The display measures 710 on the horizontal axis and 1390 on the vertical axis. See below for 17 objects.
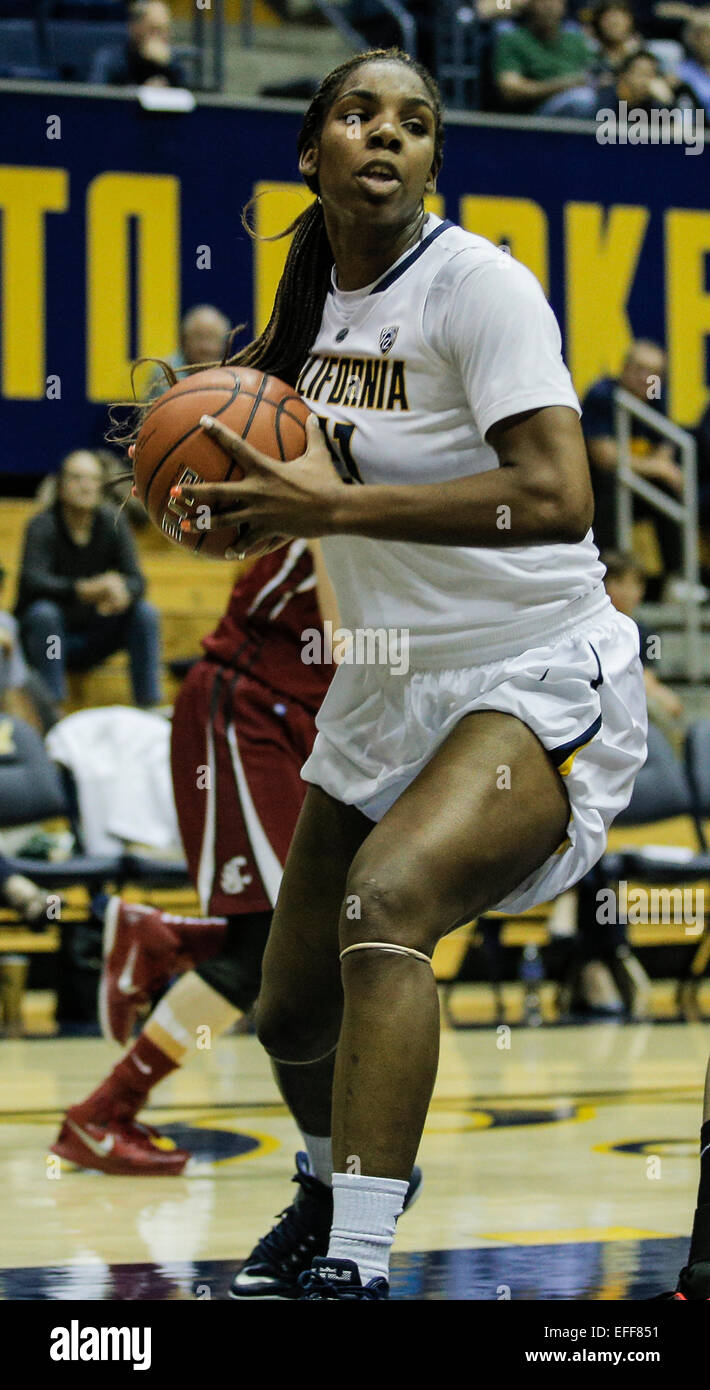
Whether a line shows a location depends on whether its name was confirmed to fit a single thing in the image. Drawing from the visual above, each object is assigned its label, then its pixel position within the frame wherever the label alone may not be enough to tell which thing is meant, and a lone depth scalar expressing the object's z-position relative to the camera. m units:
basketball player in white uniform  2.80
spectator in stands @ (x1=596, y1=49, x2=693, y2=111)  12.42
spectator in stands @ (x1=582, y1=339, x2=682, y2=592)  11.38
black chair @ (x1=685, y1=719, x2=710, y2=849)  9.27
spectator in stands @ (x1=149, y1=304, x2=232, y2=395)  10.10
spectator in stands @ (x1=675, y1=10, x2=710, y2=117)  13.53
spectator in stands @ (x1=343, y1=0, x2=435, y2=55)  12.88
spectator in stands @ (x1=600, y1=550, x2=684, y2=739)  8.77
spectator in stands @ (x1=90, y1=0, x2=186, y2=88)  11.36
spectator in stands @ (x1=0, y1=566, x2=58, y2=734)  8.97
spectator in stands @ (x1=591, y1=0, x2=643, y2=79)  13.19
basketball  2.96
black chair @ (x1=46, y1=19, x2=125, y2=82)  12.54
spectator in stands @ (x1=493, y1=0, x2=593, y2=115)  12.53
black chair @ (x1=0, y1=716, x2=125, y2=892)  8.34
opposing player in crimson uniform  4.76
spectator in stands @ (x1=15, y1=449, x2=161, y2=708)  9.64
